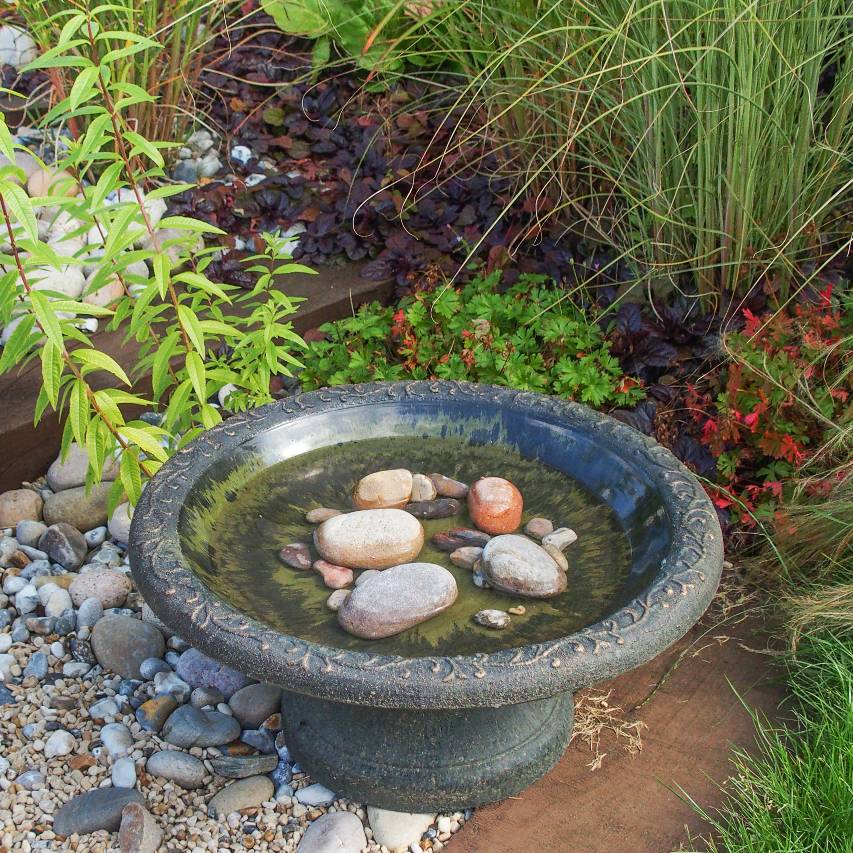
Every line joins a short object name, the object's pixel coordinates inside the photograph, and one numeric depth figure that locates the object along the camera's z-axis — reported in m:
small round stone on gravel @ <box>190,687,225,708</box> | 2.45
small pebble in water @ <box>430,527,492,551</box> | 2.14
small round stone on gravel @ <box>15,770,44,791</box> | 2.22
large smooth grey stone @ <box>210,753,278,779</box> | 2.26
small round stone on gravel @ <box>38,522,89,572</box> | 2.89
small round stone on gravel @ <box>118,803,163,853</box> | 2.04
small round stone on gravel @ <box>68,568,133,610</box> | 2.73
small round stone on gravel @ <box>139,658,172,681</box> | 2.51
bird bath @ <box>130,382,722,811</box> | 1.69
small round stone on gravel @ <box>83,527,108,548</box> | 3.00
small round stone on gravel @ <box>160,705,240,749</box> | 2.32
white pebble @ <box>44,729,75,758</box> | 2.30
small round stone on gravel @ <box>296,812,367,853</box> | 2.08
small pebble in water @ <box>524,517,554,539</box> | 2.17
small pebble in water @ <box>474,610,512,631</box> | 1.93
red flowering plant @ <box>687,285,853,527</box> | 2.84
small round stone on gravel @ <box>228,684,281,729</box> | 2.41
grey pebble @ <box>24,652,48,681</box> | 2.53
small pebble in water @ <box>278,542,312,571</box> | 2.10
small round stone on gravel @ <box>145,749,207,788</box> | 2.24
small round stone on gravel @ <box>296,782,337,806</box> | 2.20
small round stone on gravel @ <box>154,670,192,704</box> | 2.47
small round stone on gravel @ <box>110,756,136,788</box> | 2.23
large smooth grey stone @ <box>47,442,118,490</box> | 3.14
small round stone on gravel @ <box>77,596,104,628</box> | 2.67
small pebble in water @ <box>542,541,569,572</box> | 2.07
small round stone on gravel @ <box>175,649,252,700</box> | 2.49
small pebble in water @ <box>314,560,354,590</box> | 2.05
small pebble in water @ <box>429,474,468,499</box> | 2.28
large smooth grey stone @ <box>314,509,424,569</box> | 2.08
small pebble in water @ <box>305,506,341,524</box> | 2.22
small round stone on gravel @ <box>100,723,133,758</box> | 2.30
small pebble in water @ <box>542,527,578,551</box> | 2.13
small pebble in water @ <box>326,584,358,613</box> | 1.99
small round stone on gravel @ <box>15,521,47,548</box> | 2.96
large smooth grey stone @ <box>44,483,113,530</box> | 3.03
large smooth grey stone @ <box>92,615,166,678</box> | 2.53
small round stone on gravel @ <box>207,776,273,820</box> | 2.17
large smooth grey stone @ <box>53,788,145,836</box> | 2.11
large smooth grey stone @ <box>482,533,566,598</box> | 2.00
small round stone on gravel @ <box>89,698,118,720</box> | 2.41
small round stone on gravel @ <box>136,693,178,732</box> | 2.38
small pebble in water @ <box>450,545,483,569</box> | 2.09
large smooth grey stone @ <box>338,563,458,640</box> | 1.91
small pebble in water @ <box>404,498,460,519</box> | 2.23
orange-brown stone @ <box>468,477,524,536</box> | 2.17
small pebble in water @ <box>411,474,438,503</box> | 2.27
